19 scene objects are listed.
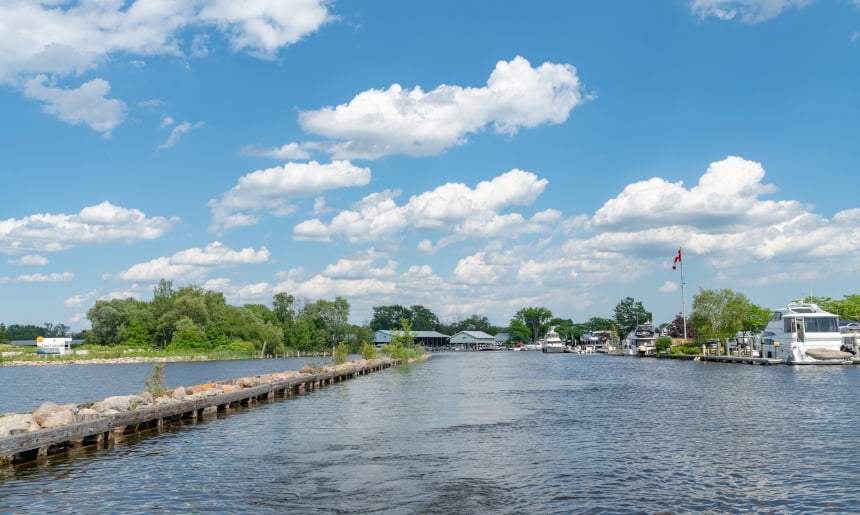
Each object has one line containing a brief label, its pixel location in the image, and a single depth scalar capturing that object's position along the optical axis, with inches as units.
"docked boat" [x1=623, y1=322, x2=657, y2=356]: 5172.2
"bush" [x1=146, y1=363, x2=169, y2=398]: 1183.7
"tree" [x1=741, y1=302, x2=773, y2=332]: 4207.7
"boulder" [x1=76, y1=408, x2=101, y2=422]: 885.8
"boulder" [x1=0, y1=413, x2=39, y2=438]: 751.1
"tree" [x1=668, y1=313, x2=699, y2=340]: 6090.1
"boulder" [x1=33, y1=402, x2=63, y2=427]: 857.5
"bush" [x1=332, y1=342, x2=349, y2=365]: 2829.7
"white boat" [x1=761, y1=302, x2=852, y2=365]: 2679.6
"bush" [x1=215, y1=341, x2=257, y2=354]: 5413.4
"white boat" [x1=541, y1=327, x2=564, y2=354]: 7140.8
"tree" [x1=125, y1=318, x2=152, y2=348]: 5255.9
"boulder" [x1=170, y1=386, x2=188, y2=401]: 1211.9
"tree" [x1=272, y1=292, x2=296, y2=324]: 7583.7
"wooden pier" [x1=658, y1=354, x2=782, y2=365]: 2821.6
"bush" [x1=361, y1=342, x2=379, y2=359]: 3497.5
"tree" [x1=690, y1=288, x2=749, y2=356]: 3806.6
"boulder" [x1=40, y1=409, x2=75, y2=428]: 826.2
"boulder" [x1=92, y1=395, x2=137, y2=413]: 1023.0
